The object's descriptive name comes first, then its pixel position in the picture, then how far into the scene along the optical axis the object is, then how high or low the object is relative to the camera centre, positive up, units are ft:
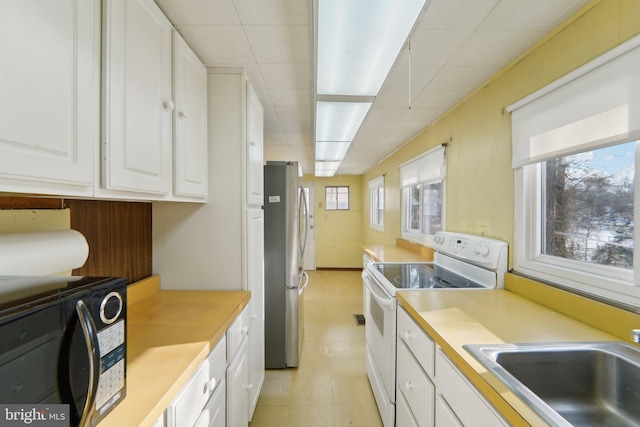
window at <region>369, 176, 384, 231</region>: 16.55 +0.60
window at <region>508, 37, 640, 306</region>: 3.34 +0.54
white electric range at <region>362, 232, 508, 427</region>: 5.39 -1.55
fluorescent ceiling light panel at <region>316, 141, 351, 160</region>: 10.78 +2.70
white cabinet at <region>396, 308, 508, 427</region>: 2.78 -2.20
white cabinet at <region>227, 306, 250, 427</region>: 4.32 -2.75
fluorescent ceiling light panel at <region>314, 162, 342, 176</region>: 15.39 +2.71
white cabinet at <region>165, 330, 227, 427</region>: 2.71 -2.09
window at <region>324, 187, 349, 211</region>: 21.50 +1.13
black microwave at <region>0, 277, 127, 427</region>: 1.52 -0.84
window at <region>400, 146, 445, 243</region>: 8.78 +0.66
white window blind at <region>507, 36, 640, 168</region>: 3.20 +1.44
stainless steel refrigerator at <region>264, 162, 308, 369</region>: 7.58 -1.43
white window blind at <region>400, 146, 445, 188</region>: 8.53 +1.59
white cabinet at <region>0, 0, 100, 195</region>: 1.87 +0.92
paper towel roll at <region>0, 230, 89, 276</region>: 2.49 -0.41
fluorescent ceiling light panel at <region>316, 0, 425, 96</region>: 3.50 +2.62
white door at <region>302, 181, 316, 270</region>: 20.85 -1.43
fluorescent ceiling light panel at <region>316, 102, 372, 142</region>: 6.88 +2.68
